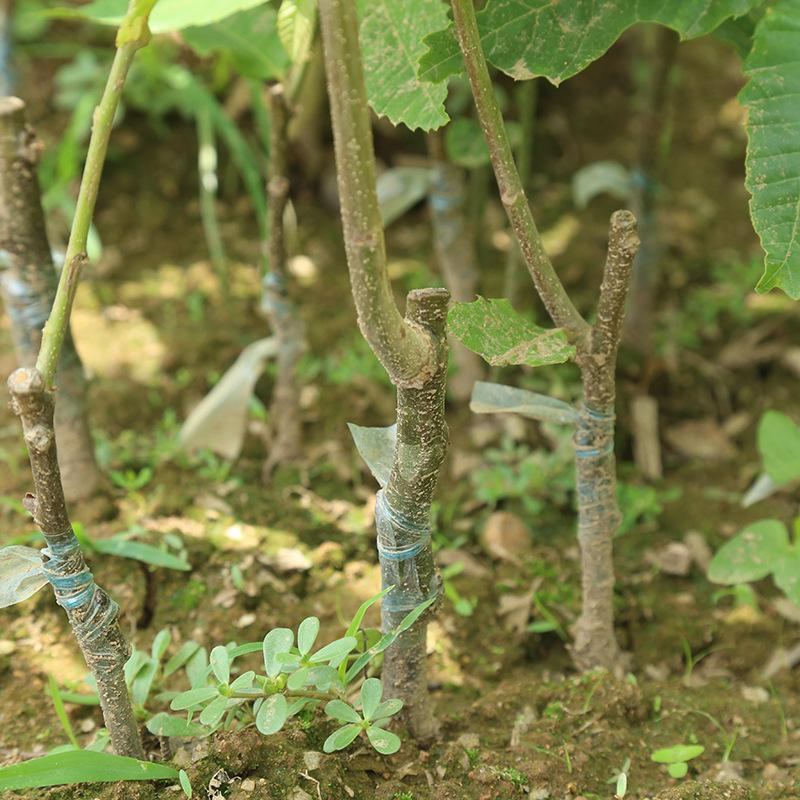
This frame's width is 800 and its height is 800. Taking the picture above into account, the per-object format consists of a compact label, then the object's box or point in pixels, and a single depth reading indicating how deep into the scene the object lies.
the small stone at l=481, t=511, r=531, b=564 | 1.41
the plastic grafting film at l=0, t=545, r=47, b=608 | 1.18
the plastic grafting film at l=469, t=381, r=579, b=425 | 1.26
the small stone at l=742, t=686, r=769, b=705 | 1.33
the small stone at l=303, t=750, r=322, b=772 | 1.22
